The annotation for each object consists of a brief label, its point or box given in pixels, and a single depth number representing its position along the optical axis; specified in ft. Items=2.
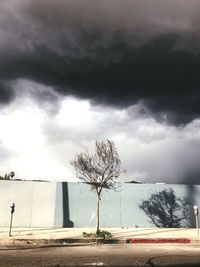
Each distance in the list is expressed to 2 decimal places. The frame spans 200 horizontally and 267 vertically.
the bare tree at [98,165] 41.83
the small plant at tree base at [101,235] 37.63
